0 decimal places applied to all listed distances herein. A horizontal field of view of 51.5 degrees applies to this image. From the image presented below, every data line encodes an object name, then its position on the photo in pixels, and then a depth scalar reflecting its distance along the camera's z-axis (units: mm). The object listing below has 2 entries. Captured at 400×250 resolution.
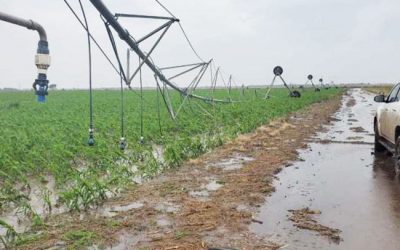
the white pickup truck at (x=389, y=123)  8773
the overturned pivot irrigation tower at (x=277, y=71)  38709
